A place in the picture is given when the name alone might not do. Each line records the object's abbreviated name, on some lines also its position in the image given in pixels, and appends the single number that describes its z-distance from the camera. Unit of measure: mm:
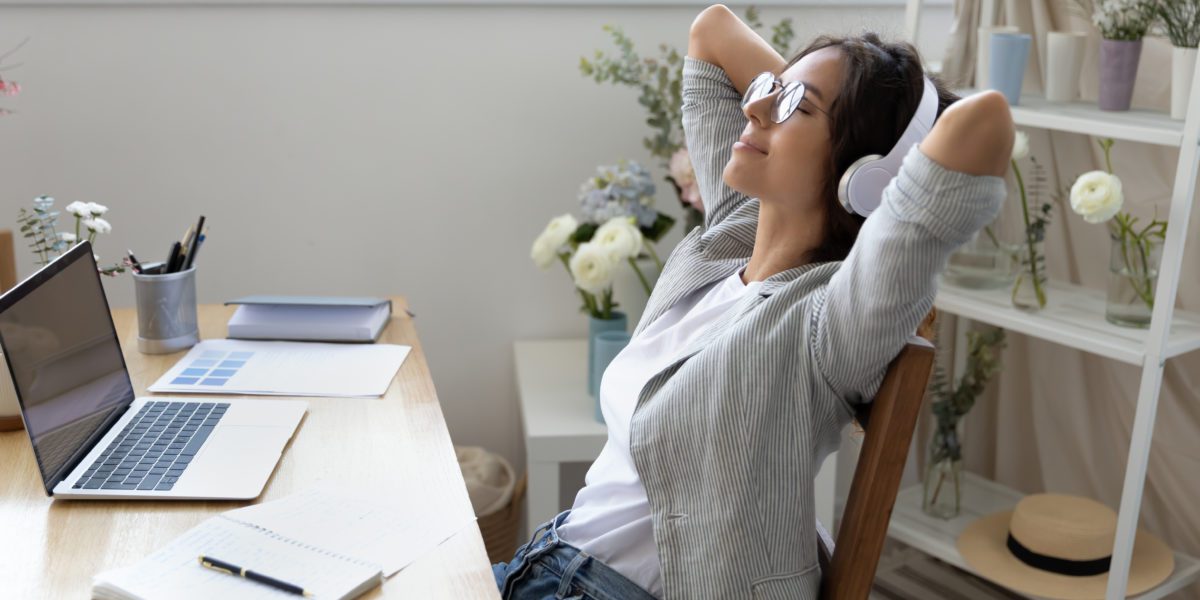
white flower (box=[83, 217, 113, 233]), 1566
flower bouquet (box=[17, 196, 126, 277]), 1516
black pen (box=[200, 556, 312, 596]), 1017
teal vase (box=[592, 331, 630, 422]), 2098
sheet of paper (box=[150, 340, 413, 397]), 1529
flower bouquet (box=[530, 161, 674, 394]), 2098
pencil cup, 1627
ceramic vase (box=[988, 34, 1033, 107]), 1983
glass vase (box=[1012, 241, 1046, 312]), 2027
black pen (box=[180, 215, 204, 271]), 1668
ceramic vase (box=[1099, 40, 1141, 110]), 1907
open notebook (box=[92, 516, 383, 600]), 1013
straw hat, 1999
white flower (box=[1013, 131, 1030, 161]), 2012
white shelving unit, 1733
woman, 1004
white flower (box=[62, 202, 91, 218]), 1549
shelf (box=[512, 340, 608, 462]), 2055
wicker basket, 2293
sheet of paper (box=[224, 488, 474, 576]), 1102
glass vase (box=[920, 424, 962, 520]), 2275
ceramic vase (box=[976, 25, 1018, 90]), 2037
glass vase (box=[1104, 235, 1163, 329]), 1895
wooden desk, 1055
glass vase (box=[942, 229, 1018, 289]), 2160
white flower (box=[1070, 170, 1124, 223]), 1809
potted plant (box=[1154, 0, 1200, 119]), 1814
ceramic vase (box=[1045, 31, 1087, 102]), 2006
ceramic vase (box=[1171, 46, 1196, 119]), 1809
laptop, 1199
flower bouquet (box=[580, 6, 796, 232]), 2188
